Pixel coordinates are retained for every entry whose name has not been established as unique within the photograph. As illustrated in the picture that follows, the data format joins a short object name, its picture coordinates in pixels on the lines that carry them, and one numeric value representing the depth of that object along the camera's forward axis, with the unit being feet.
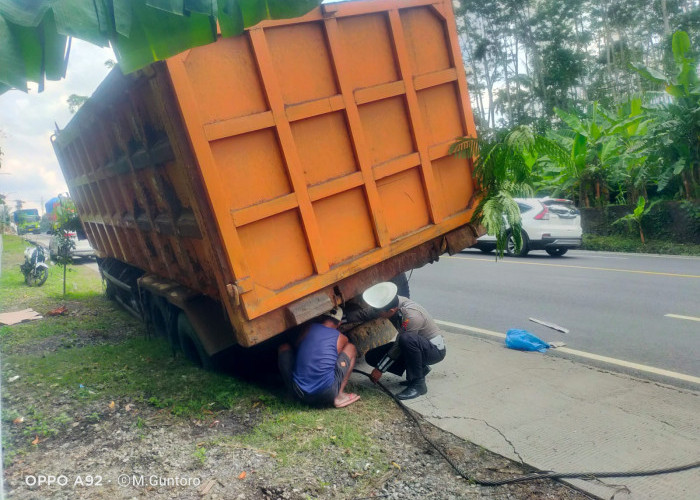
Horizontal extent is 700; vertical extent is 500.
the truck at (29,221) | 125.70
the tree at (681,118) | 46.73
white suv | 47.62
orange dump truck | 13.66
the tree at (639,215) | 51.57
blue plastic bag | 21.20
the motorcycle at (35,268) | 47.09
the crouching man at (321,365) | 15.47
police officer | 16.78
